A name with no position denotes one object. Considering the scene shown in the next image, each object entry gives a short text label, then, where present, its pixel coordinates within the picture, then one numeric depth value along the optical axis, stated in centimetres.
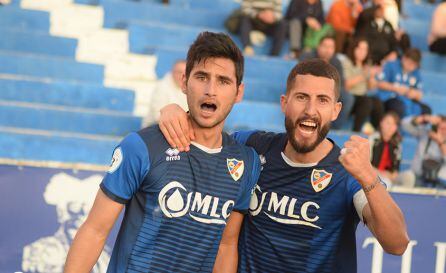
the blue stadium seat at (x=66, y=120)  974
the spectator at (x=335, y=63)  1018
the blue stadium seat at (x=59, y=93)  1010
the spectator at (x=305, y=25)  1126
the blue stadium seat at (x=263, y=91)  1070
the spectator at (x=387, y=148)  904
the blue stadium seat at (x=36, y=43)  1080
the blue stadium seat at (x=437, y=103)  1143
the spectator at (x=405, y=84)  1081
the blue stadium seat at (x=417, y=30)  1294
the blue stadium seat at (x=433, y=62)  1251
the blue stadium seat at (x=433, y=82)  1196
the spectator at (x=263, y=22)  1112
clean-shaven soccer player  377
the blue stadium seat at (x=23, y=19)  1118
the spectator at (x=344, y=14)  1166
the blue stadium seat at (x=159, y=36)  1117
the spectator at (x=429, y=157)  923
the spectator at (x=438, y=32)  1216
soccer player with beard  411
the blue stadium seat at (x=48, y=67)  1041
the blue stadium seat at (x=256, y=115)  1011
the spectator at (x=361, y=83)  1038
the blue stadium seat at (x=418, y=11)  1361
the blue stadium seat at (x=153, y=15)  1148
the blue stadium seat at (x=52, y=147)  916
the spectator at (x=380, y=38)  1149
